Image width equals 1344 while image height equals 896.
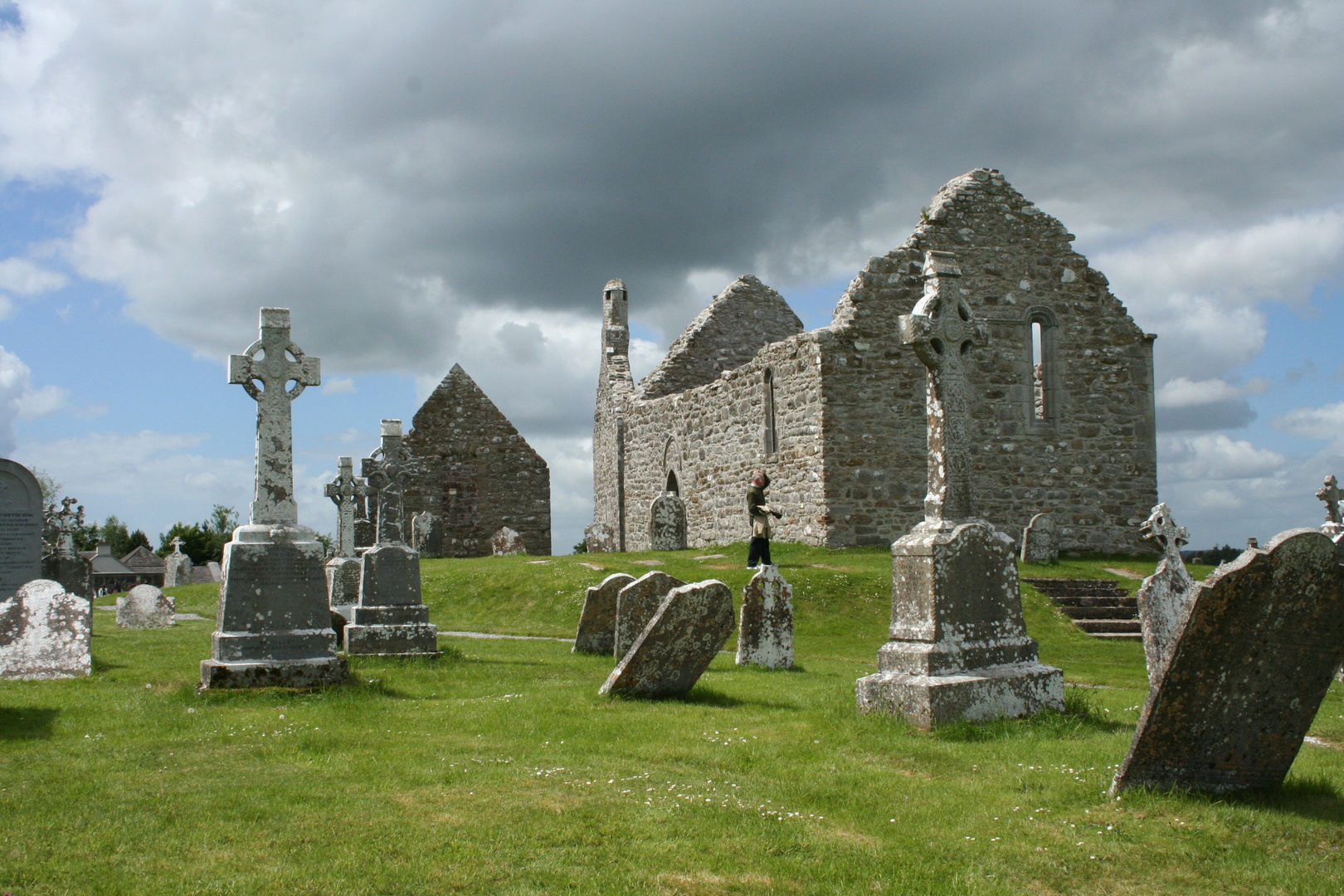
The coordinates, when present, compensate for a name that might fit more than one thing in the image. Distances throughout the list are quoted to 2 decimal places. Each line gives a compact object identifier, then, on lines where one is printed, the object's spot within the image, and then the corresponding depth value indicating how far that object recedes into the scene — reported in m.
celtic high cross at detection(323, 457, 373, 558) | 18.92
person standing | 13.73
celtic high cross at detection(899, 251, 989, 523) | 7.57
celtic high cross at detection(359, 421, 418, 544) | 12.77
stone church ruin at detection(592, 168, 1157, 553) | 20.22
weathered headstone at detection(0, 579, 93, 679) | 9.68
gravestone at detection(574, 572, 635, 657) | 11.98
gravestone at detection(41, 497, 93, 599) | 14.05
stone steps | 15.14
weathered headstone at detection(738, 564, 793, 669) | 10.59
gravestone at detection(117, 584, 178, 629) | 17.62
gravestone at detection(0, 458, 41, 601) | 12.27
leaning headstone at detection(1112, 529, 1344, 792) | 4.41
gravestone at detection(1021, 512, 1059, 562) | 19.17
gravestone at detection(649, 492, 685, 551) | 22.91
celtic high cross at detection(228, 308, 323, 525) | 8.88
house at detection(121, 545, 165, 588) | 55.72
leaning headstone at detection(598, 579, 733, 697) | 7.88
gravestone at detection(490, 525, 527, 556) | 28.69
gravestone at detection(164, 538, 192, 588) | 33.66
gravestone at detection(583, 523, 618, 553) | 31.02
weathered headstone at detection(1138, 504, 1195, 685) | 9.21
